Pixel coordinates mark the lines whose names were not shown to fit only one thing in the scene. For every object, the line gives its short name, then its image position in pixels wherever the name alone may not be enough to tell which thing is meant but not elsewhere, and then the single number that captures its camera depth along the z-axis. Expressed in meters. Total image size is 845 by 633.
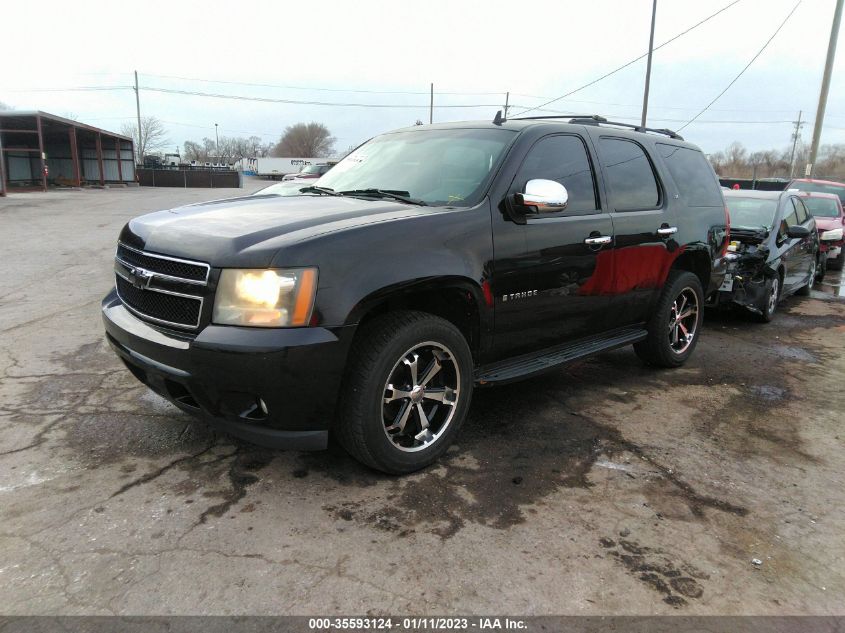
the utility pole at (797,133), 71.81
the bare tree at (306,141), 114.88
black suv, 2.65
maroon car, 11.64
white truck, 73.19
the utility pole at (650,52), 21.26
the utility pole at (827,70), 19.56
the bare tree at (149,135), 83.88
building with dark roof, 32.25
